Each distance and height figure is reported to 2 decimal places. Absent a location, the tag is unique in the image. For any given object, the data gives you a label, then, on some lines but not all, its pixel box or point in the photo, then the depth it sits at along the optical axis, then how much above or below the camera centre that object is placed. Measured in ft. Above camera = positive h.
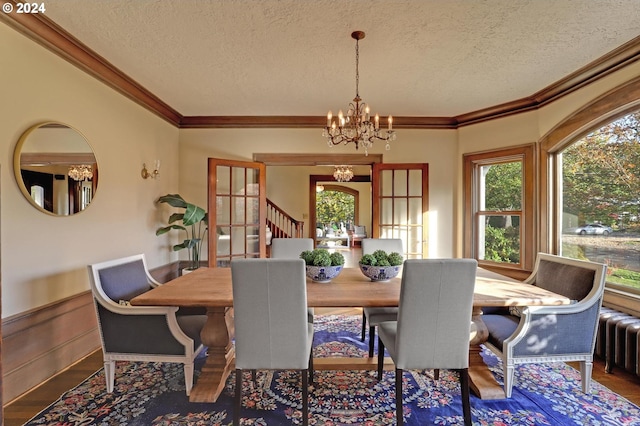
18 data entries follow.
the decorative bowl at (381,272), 7.82 -1.44
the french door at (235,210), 13.38 +0.22
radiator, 7.74 -3.27
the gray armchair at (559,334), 6.83 -2.64
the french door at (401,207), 14.79 +0.36
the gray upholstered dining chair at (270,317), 5.75 -1.94
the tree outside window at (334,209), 43.65 +0.77
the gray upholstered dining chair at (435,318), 5.80 -1.97
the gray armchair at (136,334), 7.02 -2.69
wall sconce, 12.10 +1.67
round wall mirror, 7.35 +1.20
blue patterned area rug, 6.46 -4.19
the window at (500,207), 12.88 +0.32
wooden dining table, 6.42 -1.78
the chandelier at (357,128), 8.72 +2.47
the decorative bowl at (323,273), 7.75 -1.44
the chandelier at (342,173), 28.45 +3.76
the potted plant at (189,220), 12.76 -0.22
